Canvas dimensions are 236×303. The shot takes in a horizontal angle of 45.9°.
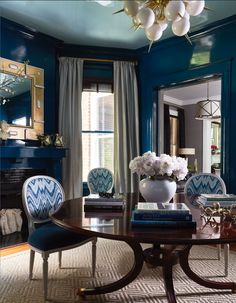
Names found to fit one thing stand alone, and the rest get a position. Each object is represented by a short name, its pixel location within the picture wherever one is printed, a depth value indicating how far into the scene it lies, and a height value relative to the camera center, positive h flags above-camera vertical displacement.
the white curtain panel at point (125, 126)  4.04 +0.39
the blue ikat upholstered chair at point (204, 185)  2.64 -0.32
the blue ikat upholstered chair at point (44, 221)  1.92 -0.55
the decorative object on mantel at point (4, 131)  3.08 +0.24
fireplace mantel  3.12 -0.07
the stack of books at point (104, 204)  1.80 -0.34
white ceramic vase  1.86 -0.25
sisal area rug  1.96 -1.03
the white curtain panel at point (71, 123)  3.88 +0.41
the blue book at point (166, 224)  1.37 -0.35
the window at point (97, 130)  4.14 +0.33
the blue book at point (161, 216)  1.38 -0.32
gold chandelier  1.70 +0.89
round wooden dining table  1.23 -0.38
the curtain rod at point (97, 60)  4.02 +1.35
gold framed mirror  3.24 +0.66
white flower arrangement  1.85 -0.09
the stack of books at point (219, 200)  1.75 -0.30
